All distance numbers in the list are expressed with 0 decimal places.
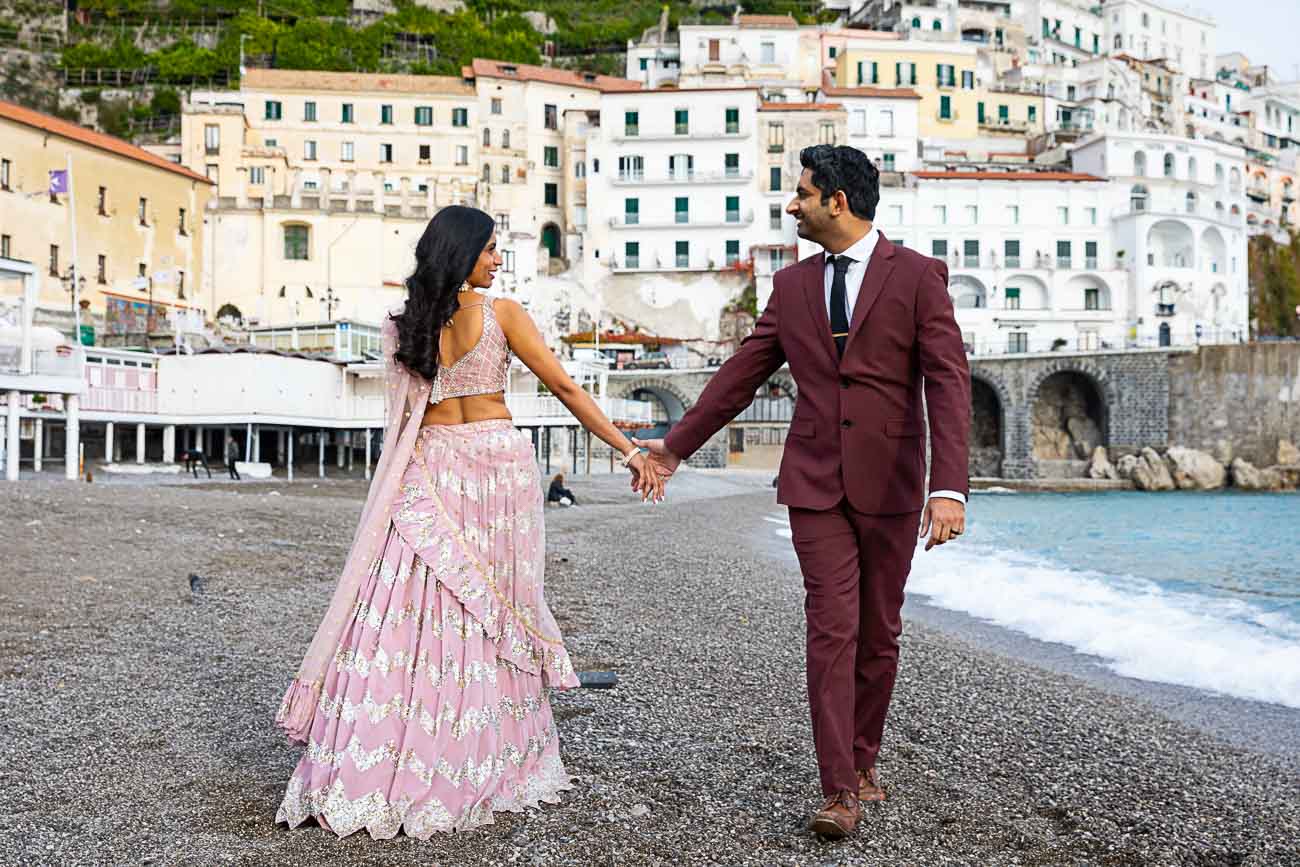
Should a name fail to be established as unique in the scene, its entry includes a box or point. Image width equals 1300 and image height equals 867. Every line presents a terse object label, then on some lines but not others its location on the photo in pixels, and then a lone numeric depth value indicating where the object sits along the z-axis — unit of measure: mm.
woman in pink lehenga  3625
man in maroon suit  3629
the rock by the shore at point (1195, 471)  49000
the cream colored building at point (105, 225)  42594
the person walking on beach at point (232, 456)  26297
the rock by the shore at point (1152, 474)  48781
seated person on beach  24516
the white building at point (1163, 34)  94062
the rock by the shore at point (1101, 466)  51000
